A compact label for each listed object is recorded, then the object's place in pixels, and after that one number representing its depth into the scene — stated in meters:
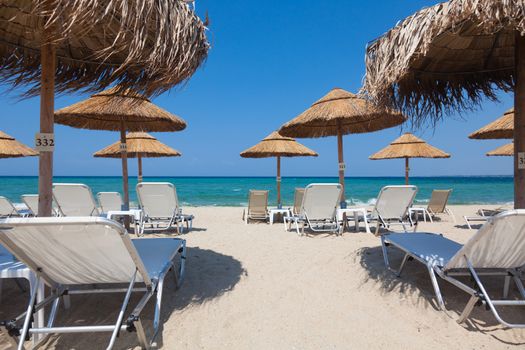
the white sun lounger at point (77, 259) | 1.46
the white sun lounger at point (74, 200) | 4.73
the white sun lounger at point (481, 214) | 5.59
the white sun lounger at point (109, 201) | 6.55
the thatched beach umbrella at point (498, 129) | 6.61
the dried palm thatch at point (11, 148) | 6.21
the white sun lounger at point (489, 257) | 1.72
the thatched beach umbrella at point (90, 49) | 1.76
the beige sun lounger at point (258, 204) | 6.98
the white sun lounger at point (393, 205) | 4.62
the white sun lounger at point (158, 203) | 5.12
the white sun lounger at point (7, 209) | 6.20
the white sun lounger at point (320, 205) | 4.90
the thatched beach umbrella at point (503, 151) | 9.52
